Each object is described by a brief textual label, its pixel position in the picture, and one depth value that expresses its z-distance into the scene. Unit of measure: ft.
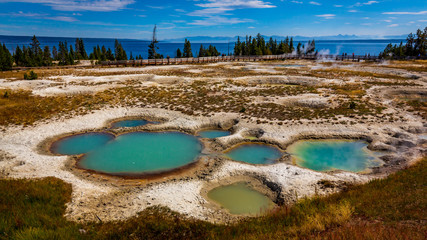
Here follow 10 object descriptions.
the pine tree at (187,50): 398.21
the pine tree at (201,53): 411.01
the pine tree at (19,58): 329.31
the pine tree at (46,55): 379.63
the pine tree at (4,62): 235.40
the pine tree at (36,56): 316.29
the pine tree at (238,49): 449.52
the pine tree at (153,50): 308.85
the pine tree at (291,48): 452.51
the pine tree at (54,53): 502.38
